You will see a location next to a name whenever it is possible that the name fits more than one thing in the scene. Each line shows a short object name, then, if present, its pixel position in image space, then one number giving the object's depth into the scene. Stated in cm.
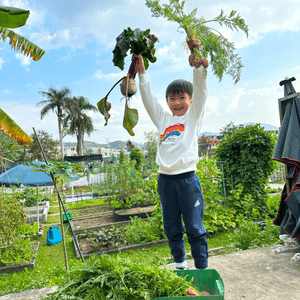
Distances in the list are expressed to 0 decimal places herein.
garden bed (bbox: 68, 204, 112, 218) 900
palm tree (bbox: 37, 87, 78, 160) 2725
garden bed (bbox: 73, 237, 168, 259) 457
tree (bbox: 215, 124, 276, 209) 569
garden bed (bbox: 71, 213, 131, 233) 691
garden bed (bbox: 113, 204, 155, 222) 716
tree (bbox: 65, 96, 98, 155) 2988
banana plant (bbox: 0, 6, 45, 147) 262
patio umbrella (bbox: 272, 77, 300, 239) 286
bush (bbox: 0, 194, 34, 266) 418
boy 202
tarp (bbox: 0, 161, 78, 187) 799
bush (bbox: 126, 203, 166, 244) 482
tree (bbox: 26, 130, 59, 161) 2637
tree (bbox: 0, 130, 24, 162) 502
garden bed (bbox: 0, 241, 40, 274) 405
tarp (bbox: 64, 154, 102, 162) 2080
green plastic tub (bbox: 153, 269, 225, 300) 152
